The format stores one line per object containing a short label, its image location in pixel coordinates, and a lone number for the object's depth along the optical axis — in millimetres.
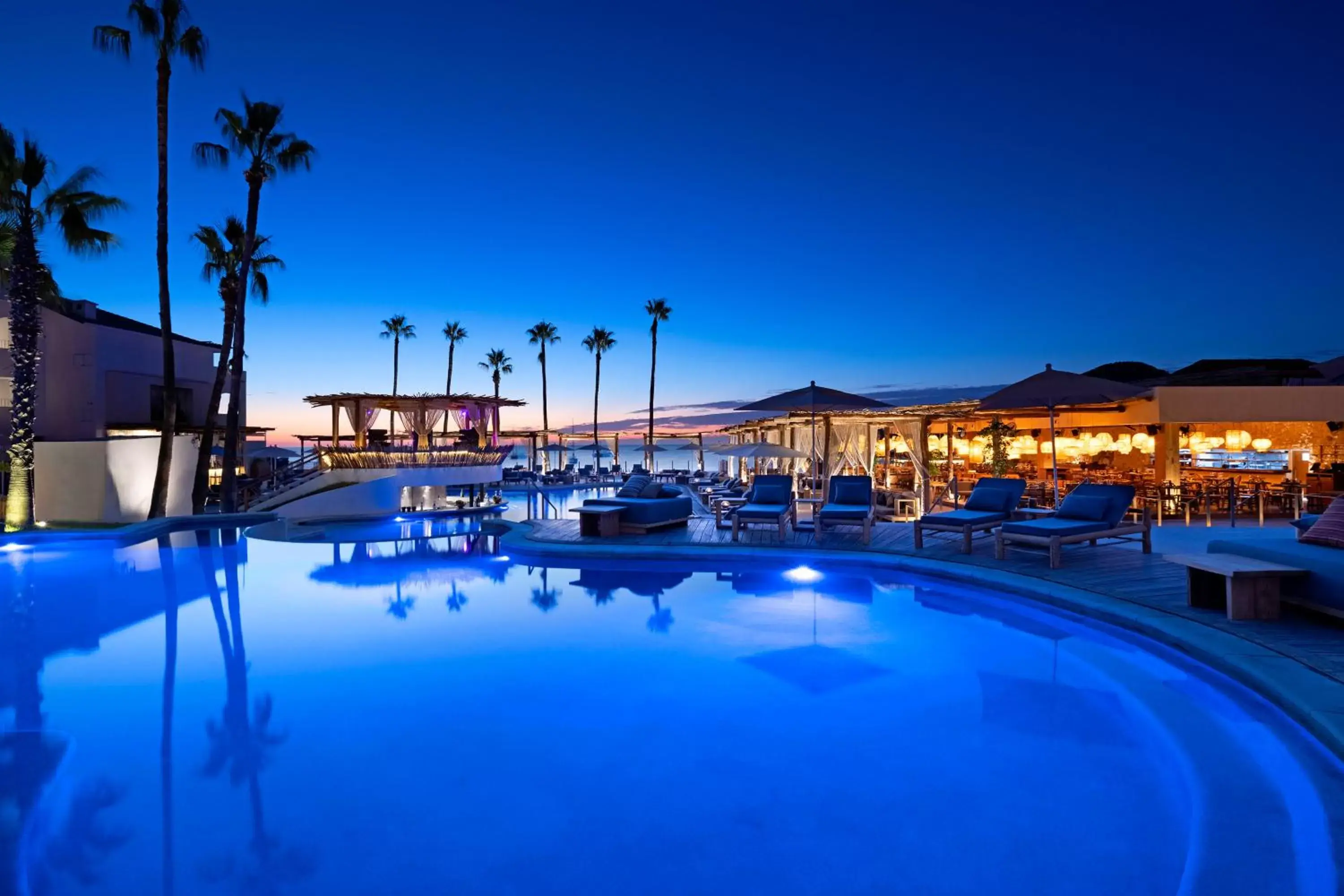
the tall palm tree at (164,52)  14742
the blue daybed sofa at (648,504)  11195
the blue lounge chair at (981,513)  8750
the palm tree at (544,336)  42438
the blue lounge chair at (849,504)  9812
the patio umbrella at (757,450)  15344
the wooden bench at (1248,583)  5105
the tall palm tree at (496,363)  47094
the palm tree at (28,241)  13562
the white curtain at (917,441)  14484
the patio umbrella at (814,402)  11180
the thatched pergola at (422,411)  22281
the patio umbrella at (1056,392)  9633
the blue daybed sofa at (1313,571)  4863
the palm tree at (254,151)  16562
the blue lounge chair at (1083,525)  7672
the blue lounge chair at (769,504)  10258
